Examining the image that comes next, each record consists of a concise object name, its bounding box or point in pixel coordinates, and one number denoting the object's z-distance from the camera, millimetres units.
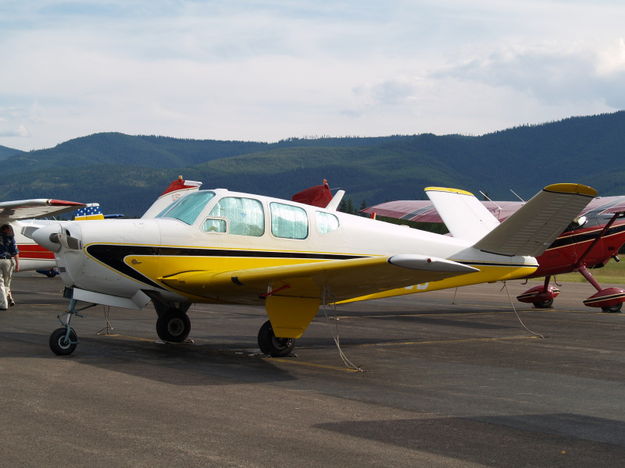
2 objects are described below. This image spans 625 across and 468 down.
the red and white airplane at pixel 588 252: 18375
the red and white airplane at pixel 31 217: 19844
